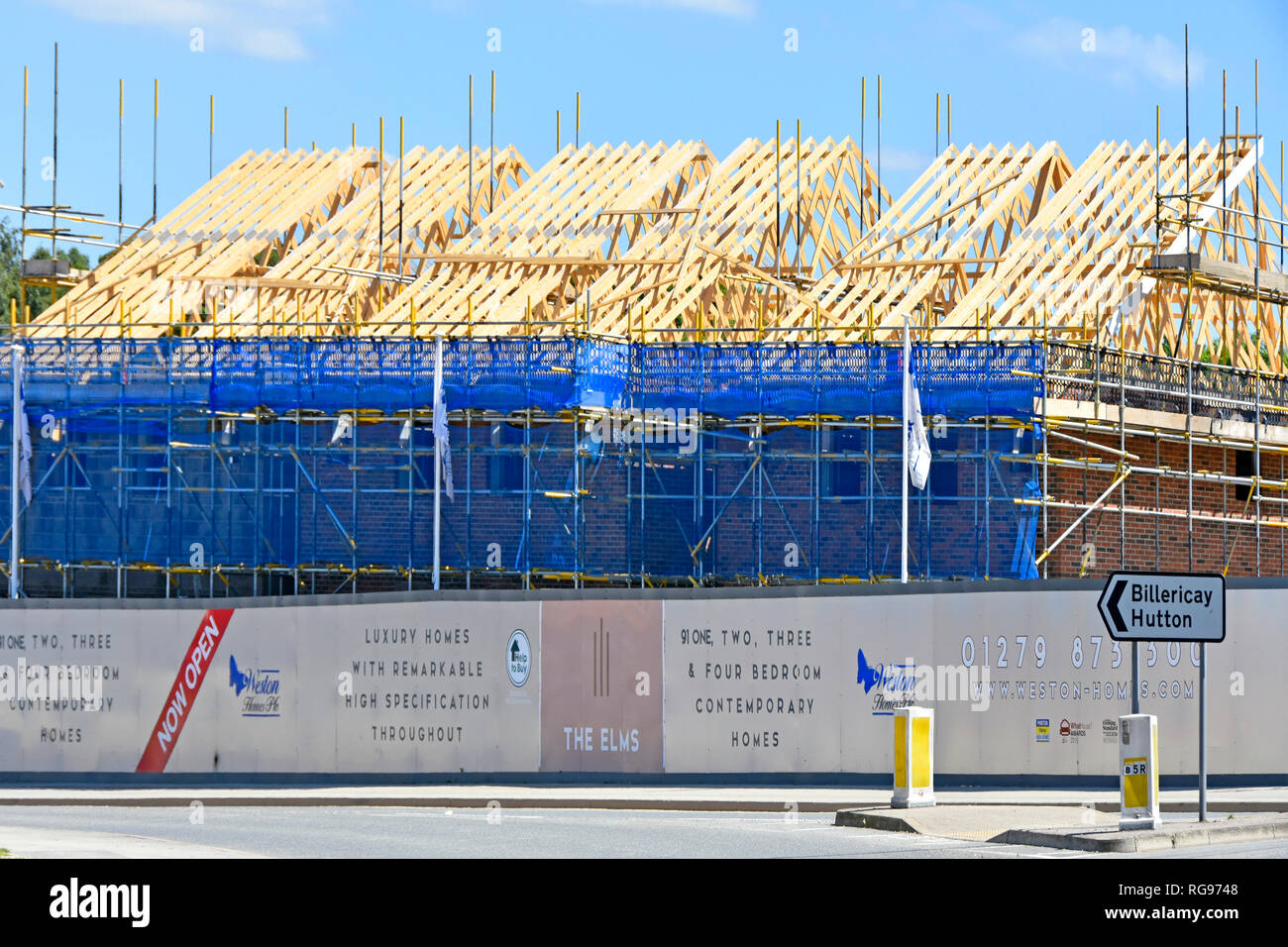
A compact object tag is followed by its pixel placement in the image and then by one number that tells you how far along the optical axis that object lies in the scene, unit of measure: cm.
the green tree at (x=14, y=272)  6581
